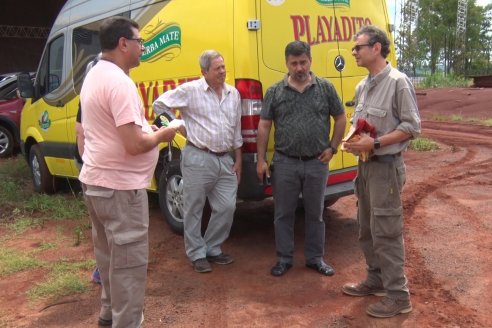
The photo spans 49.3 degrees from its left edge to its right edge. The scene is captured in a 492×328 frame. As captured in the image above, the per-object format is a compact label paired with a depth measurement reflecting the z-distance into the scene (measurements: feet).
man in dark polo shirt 13.61
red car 37.65
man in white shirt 14.25
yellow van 14.40
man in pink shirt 8.97
